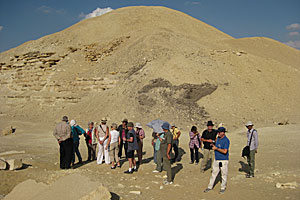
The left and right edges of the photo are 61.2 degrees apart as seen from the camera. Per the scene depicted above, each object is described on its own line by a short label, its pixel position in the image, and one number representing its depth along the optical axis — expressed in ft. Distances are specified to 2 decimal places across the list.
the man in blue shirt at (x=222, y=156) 20.21
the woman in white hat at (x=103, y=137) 29.35
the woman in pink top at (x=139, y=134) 28.72
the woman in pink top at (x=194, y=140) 28.81
